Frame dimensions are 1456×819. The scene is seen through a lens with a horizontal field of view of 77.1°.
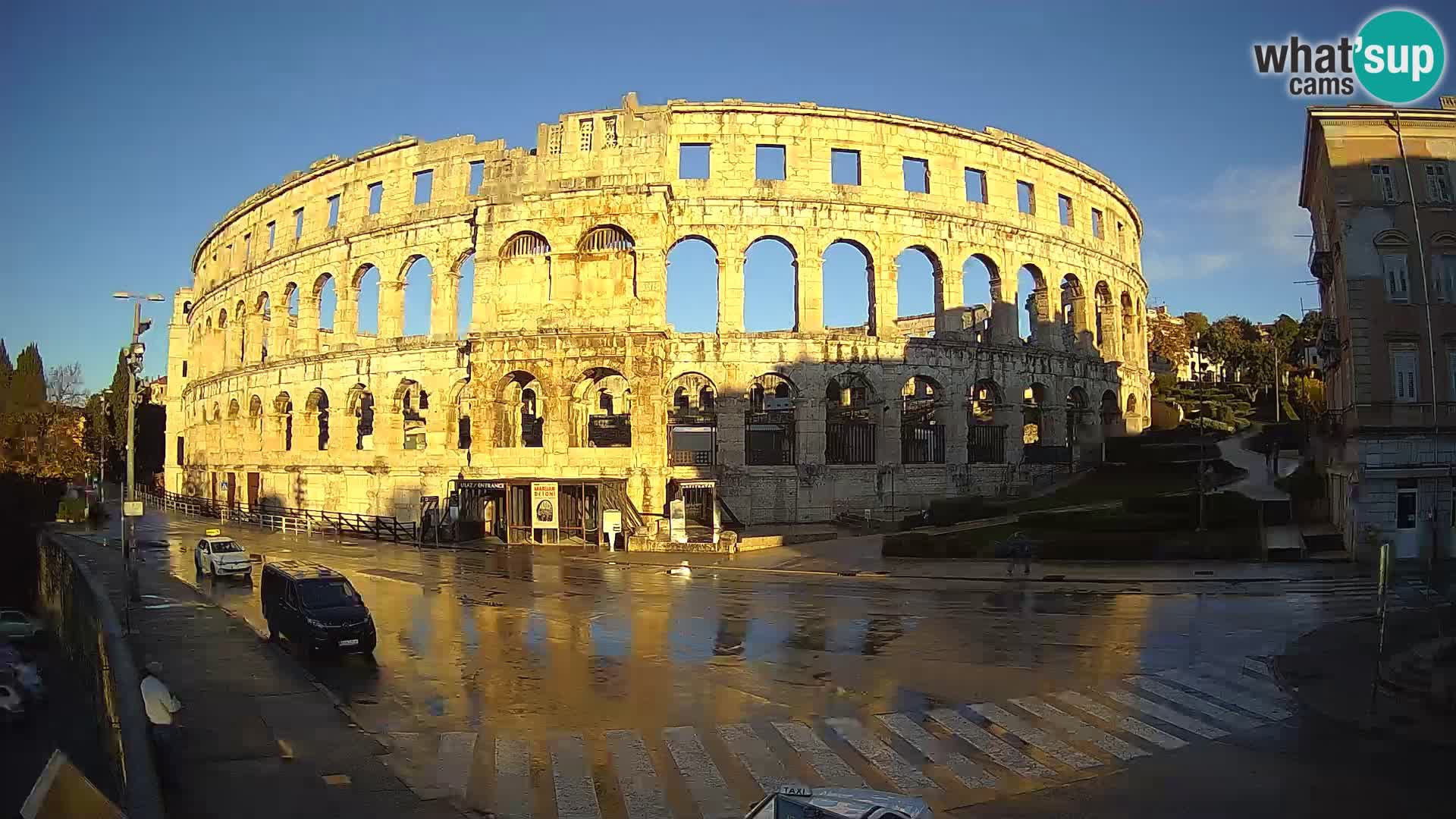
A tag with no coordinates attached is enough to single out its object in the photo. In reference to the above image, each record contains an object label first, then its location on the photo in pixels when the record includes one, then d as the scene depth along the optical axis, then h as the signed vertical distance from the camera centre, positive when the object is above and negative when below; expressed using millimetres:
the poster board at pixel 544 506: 41000 -2860
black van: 17828 -3334
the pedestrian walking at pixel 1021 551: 29466 -3828
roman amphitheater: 43156 +5582
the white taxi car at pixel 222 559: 30109 -3667
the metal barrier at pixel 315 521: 45375 -4070
